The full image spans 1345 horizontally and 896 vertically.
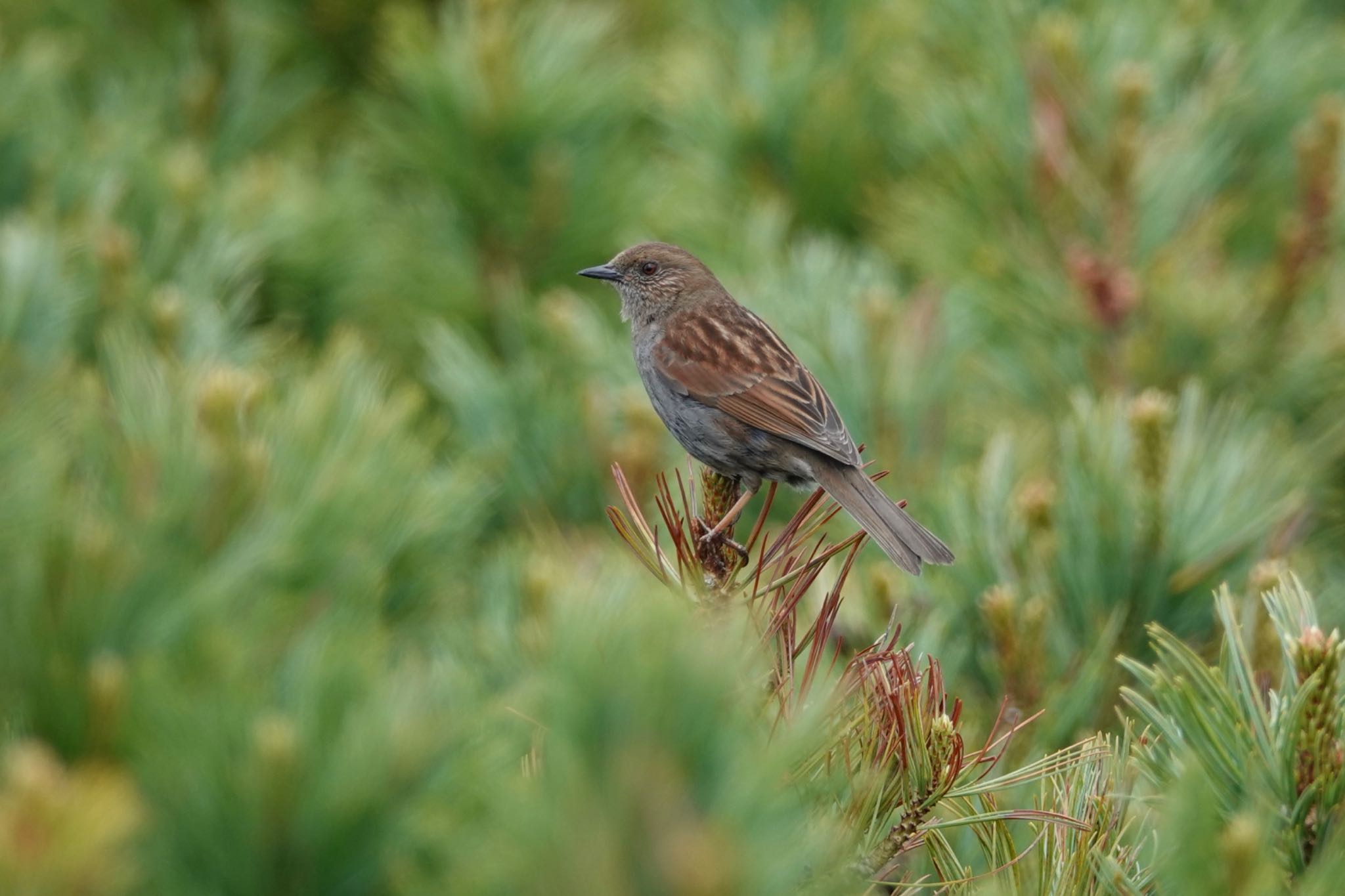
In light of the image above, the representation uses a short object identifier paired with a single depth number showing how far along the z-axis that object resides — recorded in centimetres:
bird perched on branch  530
